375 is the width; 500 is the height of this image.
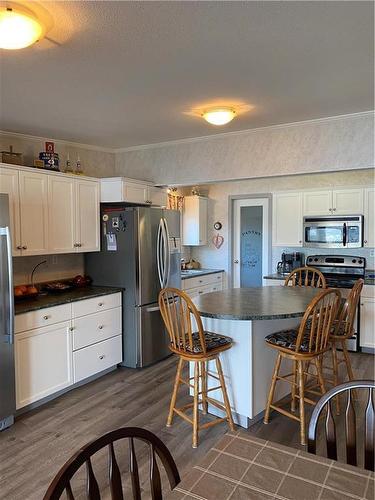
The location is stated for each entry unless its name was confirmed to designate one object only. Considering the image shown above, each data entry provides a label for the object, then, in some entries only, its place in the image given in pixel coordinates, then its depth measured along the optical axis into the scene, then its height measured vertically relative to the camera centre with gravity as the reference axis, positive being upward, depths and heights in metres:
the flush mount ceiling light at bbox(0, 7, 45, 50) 1.73 +0.99
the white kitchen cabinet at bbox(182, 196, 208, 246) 6.09 +0.28
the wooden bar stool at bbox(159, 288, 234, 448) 2.66 -0.81
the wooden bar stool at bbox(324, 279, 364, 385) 3.07 -0.74
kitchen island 2.80 -0.84
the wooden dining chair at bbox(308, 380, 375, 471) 1.29 -0.66
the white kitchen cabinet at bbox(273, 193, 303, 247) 5.38 +0.25
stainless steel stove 4.68 -0.45
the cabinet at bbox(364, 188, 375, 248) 4.84 +0.24
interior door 5.88 -0.08
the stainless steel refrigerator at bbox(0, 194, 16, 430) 2.79 -0.58
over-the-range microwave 4.90 +0.07
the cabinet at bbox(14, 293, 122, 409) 3.10 -0.98
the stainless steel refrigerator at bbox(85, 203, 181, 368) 4.07 -0.32
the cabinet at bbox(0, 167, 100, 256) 3.39 +0.27
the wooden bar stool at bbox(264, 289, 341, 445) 2.60 -0.76
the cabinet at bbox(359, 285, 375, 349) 4.50 -0.97
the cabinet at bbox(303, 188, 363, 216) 4.95 +0.46
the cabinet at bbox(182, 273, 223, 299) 5.28 -0.68
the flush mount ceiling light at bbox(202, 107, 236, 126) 3.13 +1.01
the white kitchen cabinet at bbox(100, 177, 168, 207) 4.21 +0.54
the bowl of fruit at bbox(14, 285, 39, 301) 3.44 -0.49
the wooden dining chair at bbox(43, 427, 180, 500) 0.96 -0.64
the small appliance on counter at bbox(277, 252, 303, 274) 5.51 -0.35
